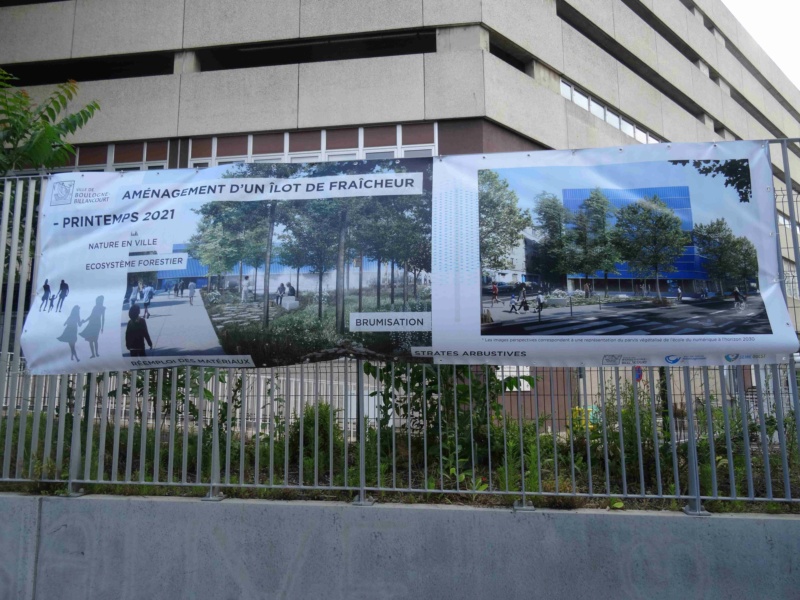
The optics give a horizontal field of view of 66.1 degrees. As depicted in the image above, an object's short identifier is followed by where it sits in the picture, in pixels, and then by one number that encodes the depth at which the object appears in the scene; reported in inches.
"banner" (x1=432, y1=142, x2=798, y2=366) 171.6
